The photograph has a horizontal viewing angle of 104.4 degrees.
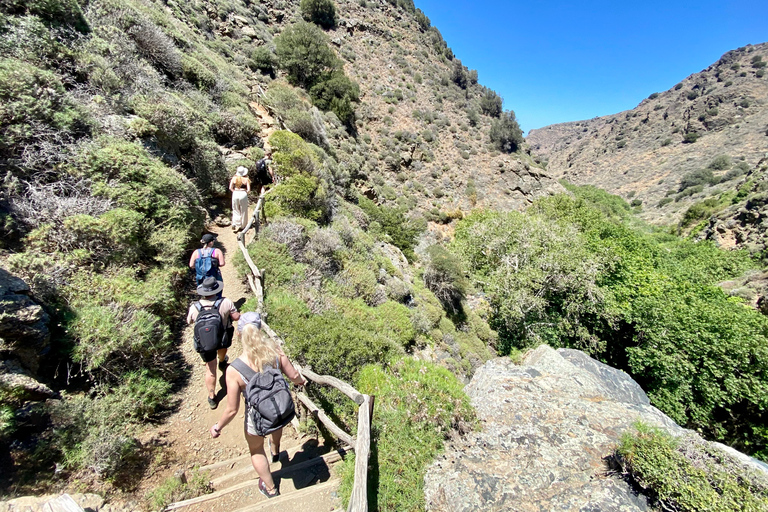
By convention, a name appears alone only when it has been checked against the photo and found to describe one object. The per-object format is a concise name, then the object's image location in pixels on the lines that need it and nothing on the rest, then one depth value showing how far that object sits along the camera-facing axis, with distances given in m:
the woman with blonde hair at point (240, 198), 8.50
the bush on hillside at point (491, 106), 40.06
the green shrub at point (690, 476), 3.73
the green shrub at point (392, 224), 20.31
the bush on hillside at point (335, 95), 24.48
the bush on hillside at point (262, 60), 21.55
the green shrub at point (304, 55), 23.31
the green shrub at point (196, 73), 12.32
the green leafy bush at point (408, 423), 4.05
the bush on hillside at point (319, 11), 32.00
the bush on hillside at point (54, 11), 7.30
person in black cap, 5.36
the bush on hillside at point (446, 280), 18.78
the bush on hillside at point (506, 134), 35.59
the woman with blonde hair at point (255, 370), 3.30
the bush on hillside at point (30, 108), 5.59
